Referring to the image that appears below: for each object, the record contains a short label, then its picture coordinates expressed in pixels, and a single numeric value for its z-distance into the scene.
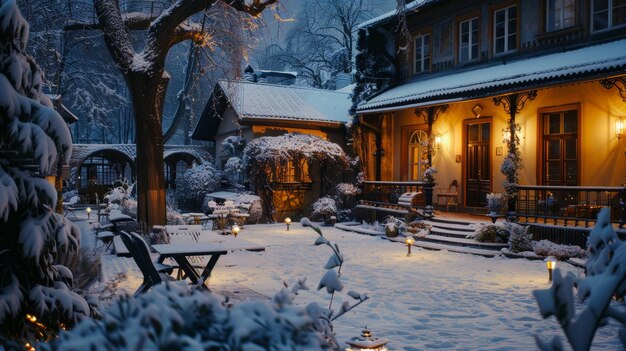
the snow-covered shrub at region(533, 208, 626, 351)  1.88
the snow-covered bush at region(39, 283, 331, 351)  1.85
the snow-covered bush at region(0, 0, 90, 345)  3.51
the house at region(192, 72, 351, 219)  20.73
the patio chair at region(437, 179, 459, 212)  16.78
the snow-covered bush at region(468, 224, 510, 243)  12.59
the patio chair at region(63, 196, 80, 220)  19.94
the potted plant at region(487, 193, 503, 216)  13.38
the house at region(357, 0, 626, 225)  12.81
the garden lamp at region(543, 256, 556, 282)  8.96
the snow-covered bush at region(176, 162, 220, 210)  22.47
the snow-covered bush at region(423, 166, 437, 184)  15.54
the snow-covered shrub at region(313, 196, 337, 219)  19.08
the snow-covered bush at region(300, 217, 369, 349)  3.50
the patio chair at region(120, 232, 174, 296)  6.47
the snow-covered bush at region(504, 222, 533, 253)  11.79
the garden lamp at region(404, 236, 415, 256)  12.01
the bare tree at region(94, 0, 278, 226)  12.26
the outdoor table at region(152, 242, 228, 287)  7.39
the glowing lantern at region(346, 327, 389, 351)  4.49
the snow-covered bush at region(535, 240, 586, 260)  10.98
